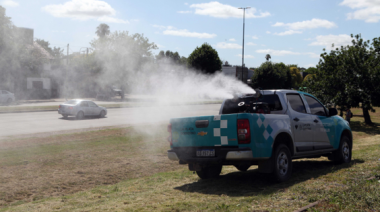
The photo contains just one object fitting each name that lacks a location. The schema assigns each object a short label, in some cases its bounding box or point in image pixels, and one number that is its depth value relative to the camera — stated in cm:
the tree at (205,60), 5572
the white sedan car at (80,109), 2278
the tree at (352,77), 2123
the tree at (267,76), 6394
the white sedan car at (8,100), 2014
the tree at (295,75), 10269
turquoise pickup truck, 611
